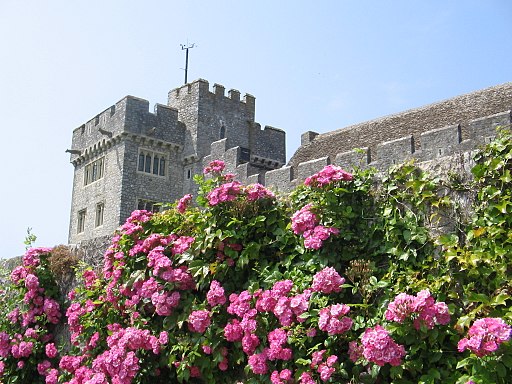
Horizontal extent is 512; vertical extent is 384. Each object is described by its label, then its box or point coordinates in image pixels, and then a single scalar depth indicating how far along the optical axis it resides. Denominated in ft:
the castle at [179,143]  72.95
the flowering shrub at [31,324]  26.16
